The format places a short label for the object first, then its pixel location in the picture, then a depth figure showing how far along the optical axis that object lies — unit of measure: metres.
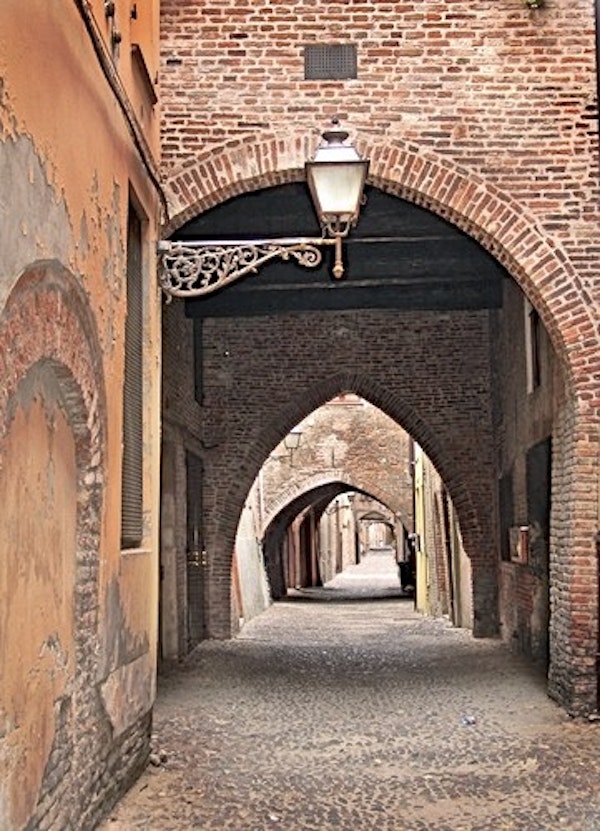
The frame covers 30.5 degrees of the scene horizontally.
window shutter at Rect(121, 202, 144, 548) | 6.63
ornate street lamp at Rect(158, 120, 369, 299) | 6.30
